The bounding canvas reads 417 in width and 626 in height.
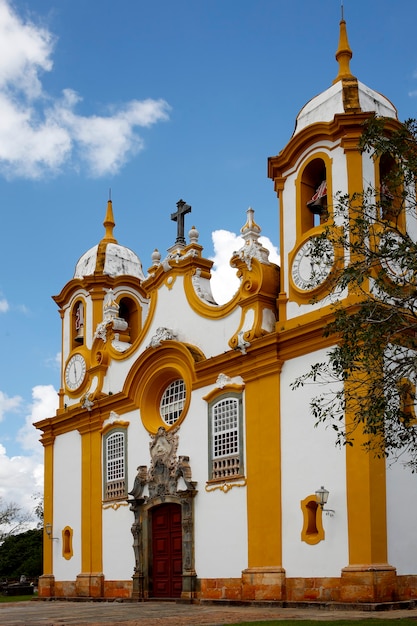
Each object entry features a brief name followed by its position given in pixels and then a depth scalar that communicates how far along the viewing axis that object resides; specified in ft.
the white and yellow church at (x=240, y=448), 63.57
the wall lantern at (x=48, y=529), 102.38
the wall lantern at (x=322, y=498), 64.03
